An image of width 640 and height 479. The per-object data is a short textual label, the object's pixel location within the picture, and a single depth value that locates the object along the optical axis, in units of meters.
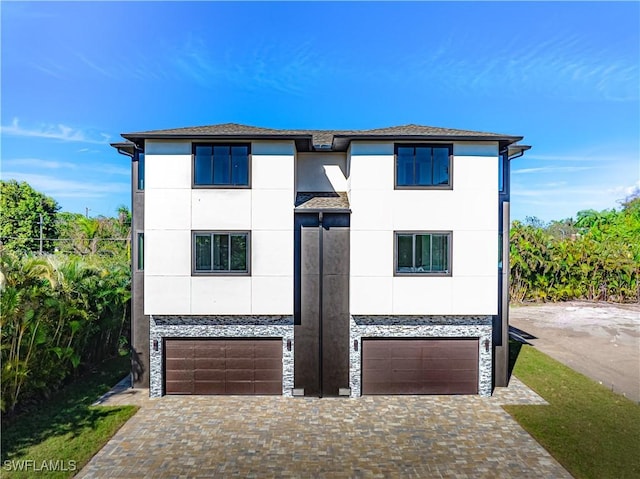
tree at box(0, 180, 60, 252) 29.84
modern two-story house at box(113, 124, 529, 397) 9.71
